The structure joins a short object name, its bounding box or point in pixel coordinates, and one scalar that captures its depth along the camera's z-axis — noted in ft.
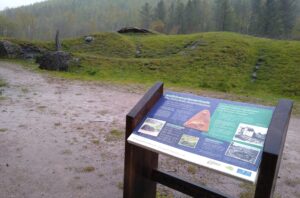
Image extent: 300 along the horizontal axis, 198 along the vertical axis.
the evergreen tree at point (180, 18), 175.63
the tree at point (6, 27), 220.60
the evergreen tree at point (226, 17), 152.05
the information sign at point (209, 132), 7.23
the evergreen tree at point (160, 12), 191.48
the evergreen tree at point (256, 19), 145.69
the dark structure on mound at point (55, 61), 55.72
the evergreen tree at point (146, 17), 192.93
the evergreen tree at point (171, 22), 183.21
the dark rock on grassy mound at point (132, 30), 110.52
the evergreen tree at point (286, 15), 148.66
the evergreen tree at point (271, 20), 141.49
